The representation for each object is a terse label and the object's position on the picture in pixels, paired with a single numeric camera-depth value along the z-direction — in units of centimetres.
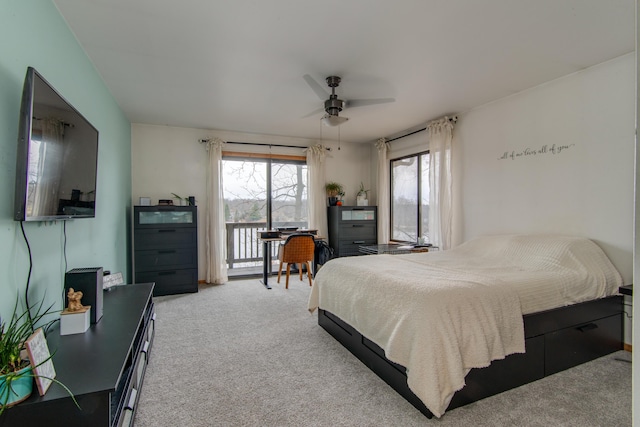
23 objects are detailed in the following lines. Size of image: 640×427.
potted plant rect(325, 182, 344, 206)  545
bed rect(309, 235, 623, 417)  166
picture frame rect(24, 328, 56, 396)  104
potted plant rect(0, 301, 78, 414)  96
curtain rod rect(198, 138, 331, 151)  482
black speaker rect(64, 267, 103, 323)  173
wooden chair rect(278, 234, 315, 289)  439
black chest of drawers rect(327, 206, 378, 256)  523
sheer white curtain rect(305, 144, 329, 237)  536
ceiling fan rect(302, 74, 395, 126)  293
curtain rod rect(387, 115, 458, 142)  398
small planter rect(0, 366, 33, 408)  96
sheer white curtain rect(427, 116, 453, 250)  399
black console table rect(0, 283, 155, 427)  103
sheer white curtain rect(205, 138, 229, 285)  475
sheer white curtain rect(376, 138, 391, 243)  532
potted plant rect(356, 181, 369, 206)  555
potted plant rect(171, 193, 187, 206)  457
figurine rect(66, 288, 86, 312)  162
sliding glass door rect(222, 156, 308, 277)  517
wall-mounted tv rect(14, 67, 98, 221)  129
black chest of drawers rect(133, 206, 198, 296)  407
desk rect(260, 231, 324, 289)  456
